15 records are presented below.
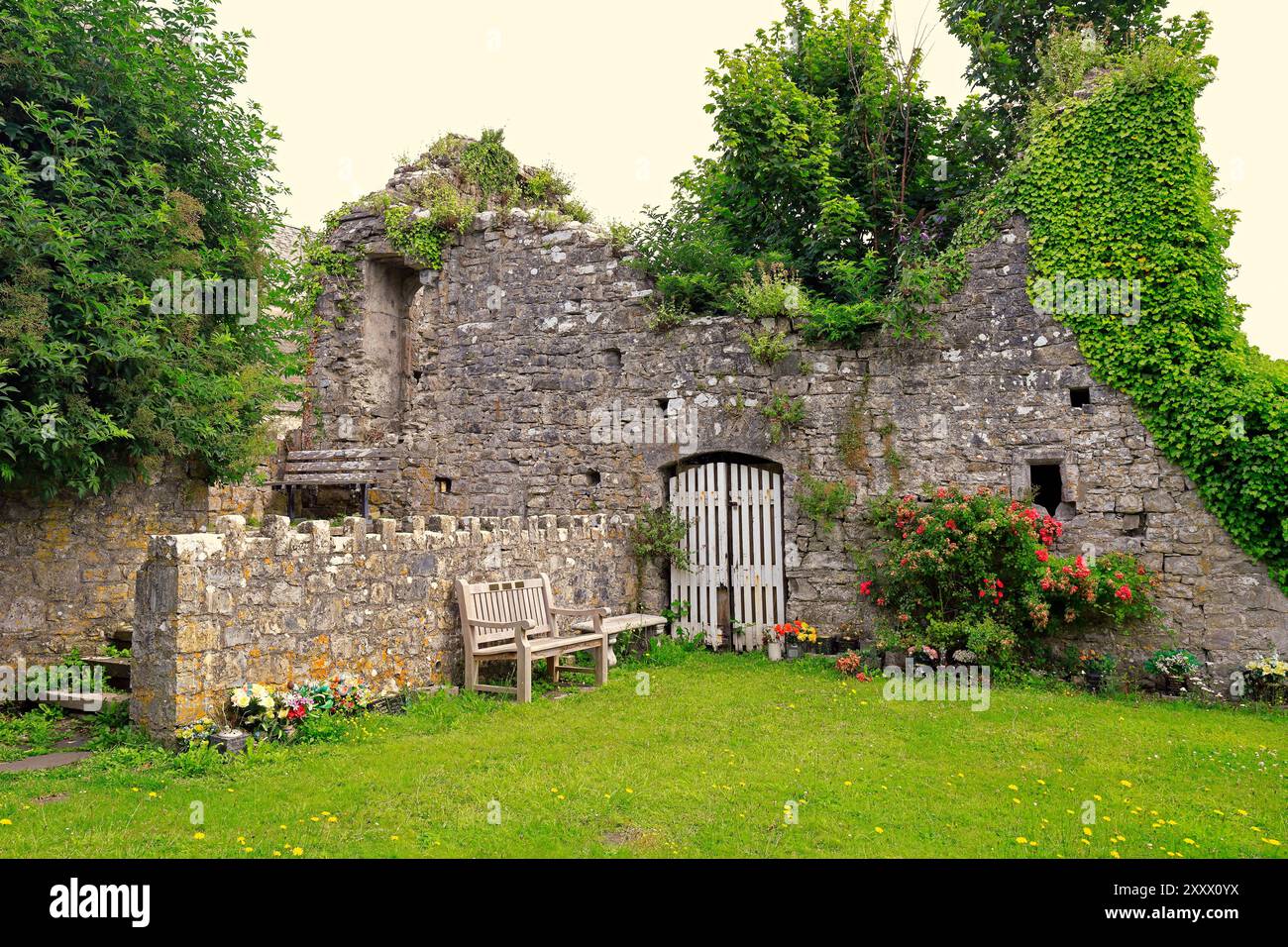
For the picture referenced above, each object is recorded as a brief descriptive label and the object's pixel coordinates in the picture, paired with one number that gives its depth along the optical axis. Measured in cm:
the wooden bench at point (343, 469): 1202
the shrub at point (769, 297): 1018
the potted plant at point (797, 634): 979
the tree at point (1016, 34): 1243
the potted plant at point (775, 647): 983
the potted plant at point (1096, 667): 850
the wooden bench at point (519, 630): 757
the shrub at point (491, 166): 1301
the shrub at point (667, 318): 1076
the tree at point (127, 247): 679
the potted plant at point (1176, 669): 820
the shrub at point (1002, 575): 855
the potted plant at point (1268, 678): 789
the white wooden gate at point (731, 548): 1020
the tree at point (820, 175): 1084
